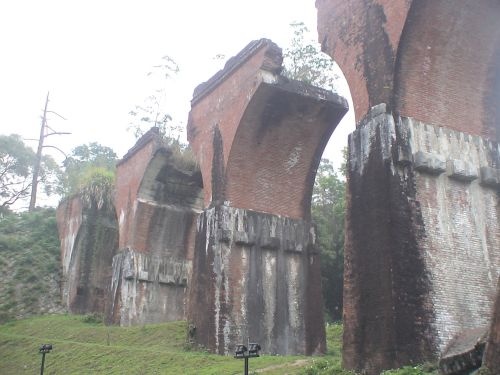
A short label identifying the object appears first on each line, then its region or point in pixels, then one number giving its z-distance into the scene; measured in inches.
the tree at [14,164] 1203.6
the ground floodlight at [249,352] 264.8
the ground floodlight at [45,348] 376.5
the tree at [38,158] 1220.5
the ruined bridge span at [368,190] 291.3
